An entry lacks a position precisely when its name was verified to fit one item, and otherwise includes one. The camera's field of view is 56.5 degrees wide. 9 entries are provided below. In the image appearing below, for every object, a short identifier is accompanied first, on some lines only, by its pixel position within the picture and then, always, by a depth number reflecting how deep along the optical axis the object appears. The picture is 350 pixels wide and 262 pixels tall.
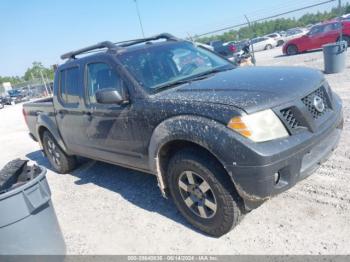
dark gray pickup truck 2.65
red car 16.76
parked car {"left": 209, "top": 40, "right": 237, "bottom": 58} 16.81
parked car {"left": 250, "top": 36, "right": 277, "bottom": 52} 33.56
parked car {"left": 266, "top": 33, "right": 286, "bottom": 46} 34.59
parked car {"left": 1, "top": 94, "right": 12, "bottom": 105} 35.91
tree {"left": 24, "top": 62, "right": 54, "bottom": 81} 63.77
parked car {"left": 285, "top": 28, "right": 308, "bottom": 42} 35.38
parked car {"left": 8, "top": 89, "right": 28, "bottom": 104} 36.59
